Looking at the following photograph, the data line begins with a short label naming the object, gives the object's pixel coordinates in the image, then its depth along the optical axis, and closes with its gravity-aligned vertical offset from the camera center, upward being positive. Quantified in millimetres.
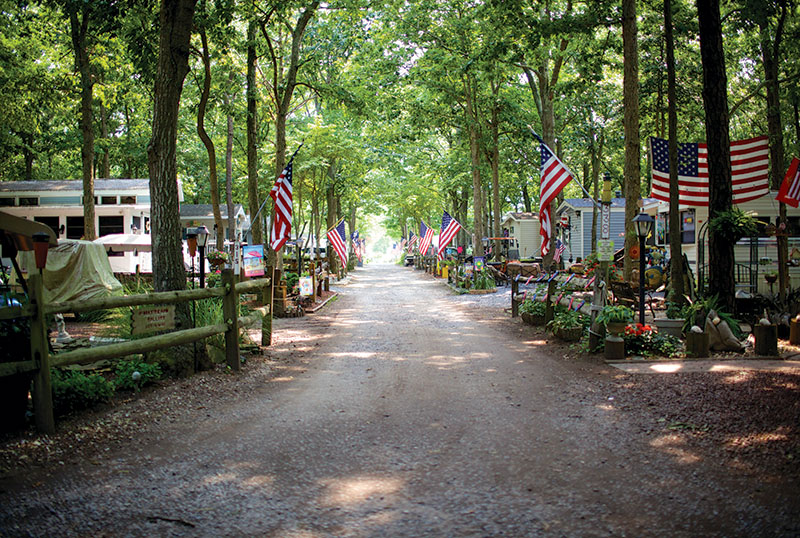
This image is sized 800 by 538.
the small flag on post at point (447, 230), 27786 +1150
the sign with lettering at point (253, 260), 14719 -7
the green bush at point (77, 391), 5996 -1296
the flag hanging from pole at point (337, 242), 27364 +721
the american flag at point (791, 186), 12930 +1281
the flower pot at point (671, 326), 9961 -1285
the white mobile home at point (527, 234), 44125 +1343
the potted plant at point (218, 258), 25719 +112
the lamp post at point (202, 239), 11023 +417
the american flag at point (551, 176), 13523 +1704
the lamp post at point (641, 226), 9484 +361
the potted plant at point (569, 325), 10898 -1360
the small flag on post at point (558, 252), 28364 -18
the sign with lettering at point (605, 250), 9867 +4
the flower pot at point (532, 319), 13461 -1493
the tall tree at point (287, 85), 18625 +5423
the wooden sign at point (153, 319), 7414 -708
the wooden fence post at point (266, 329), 11023 -1287
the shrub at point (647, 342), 9125 -1425
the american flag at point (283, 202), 15664 +1480
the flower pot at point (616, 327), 9086 -1162
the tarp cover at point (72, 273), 15664 -226
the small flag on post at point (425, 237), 38031 +1170
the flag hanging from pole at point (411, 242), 60769 +1389
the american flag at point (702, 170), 13484 +1783
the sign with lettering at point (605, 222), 10984 +521
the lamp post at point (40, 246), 7258 +239
